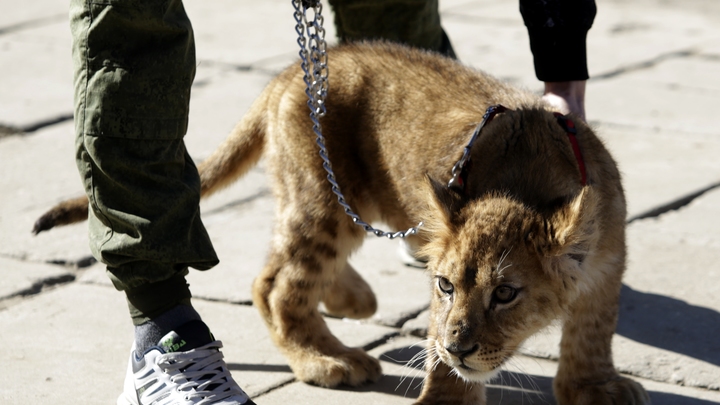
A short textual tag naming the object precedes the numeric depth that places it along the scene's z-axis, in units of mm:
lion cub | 5562
